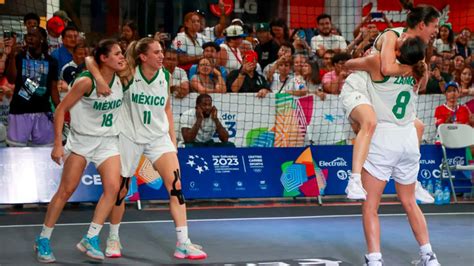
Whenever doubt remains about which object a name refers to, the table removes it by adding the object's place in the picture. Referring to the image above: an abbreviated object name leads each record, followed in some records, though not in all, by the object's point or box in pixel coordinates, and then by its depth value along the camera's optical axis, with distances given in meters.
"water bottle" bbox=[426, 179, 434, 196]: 13.63
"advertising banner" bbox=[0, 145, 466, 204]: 12.11
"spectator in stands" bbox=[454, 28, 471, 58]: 18.31
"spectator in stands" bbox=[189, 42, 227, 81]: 13.84
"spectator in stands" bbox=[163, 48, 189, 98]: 13.23
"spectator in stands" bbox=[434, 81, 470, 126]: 14.42
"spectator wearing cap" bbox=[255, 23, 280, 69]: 15.21
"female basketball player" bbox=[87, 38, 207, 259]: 8.63
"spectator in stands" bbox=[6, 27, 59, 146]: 12.10
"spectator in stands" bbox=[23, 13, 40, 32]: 13.16
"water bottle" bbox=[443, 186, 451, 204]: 13.57
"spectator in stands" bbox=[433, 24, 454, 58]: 17.62
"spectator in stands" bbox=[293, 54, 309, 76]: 14.31
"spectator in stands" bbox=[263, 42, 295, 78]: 14.36
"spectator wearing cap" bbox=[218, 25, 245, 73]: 14.60
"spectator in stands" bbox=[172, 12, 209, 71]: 14.42
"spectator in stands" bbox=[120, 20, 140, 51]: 14.34
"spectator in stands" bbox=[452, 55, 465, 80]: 16.39
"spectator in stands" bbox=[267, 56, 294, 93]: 14.09
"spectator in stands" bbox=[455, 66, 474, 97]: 15.36
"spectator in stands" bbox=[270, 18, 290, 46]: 15.66
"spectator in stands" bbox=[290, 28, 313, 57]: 15.66
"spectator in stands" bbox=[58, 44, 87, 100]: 12.78
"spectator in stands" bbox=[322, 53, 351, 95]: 14.31
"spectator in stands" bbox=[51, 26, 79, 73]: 13.09
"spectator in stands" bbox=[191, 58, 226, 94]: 13.55
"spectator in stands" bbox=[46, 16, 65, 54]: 14.21
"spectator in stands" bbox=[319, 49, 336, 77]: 14.93
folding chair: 13.73
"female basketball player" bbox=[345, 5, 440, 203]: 7.50
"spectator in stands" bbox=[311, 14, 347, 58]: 15.78
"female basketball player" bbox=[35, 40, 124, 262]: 8.53
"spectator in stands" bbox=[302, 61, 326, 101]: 14.37
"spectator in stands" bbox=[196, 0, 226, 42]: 15.65
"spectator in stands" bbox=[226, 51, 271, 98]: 13.82
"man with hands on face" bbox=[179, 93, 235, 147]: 12.87
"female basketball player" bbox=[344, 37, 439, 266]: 7.73
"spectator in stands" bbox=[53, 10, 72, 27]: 14.30
